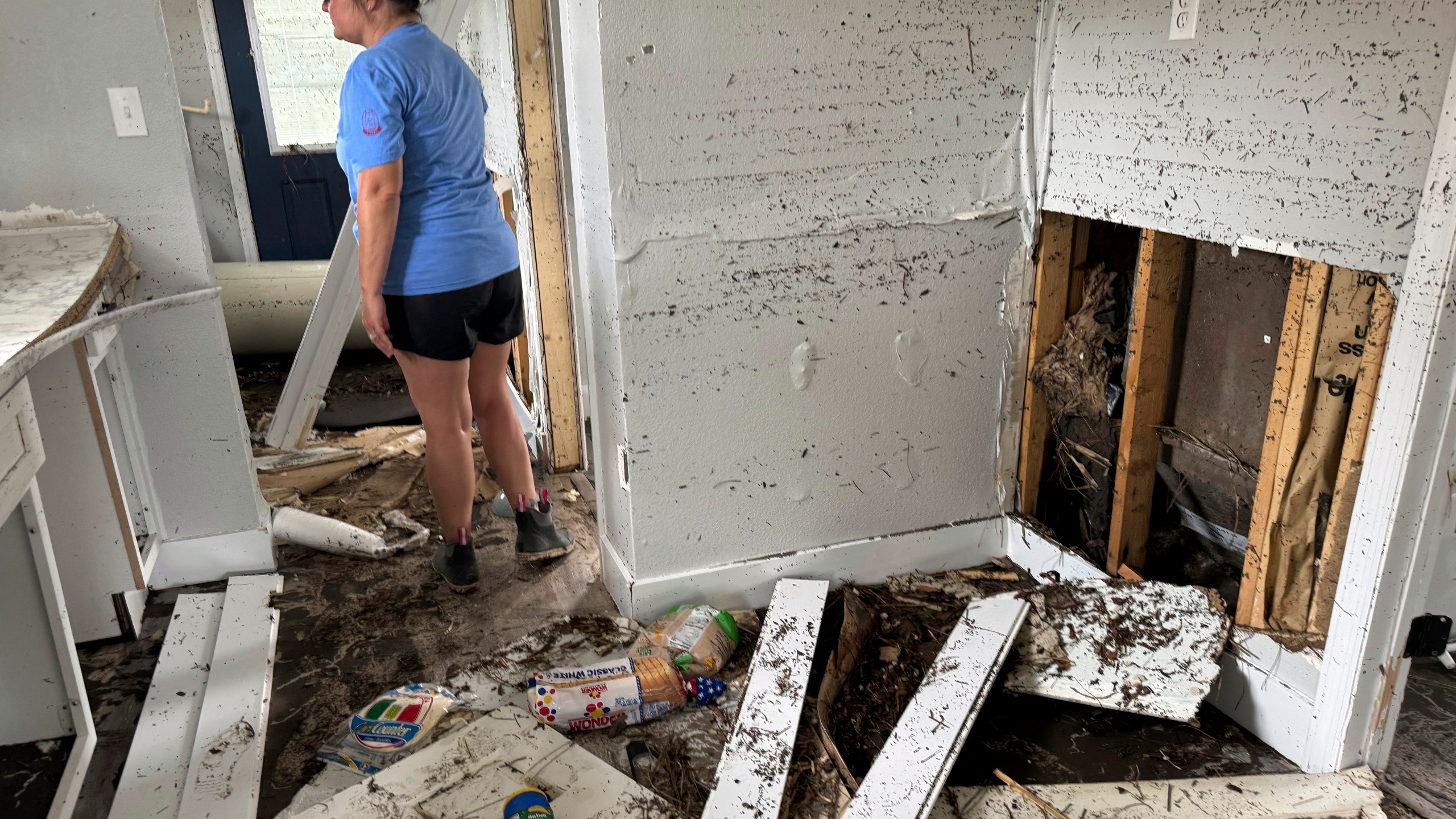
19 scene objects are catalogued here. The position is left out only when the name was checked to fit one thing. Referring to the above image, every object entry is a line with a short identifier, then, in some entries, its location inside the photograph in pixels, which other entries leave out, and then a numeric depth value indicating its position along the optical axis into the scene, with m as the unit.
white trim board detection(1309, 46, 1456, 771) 1.46
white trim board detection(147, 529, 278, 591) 2.53
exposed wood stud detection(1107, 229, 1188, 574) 2.01
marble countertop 1.64
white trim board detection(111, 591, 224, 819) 1.78
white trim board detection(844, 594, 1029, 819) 1.71
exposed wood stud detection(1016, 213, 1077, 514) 2.30
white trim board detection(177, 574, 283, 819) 1.76
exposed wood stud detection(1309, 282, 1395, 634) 1.58
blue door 4.42
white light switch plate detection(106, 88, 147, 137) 2.14
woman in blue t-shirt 2.01
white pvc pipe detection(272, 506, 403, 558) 2.68
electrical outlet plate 1.78
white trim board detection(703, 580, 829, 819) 1.75
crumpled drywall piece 1.92
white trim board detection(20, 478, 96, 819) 1.72
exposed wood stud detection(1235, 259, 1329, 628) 1.69
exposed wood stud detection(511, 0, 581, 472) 2.74
